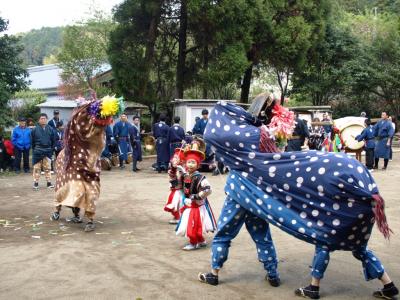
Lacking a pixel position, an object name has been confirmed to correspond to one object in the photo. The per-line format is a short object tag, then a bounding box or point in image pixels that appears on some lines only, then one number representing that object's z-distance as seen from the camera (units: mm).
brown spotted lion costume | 7711
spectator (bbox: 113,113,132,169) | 16031
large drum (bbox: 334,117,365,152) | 17094
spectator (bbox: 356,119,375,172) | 15618
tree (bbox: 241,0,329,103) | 21578
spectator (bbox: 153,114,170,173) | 15109
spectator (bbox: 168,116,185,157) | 14930
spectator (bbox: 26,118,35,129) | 15705
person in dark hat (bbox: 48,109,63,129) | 14914
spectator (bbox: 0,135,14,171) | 15344
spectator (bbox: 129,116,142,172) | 15656
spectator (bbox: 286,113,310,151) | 13578
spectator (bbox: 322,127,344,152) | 17109
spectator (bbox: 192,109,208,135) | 15107
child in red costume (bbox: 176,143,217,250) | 6621
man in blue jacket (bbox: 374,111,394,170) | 15413
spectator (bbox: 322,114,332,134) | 17469
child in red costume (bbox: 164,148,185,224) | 7164
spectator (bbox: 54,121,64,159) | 14640
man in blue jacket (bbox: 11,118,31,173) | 15148
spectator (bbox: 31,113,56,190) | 11508
